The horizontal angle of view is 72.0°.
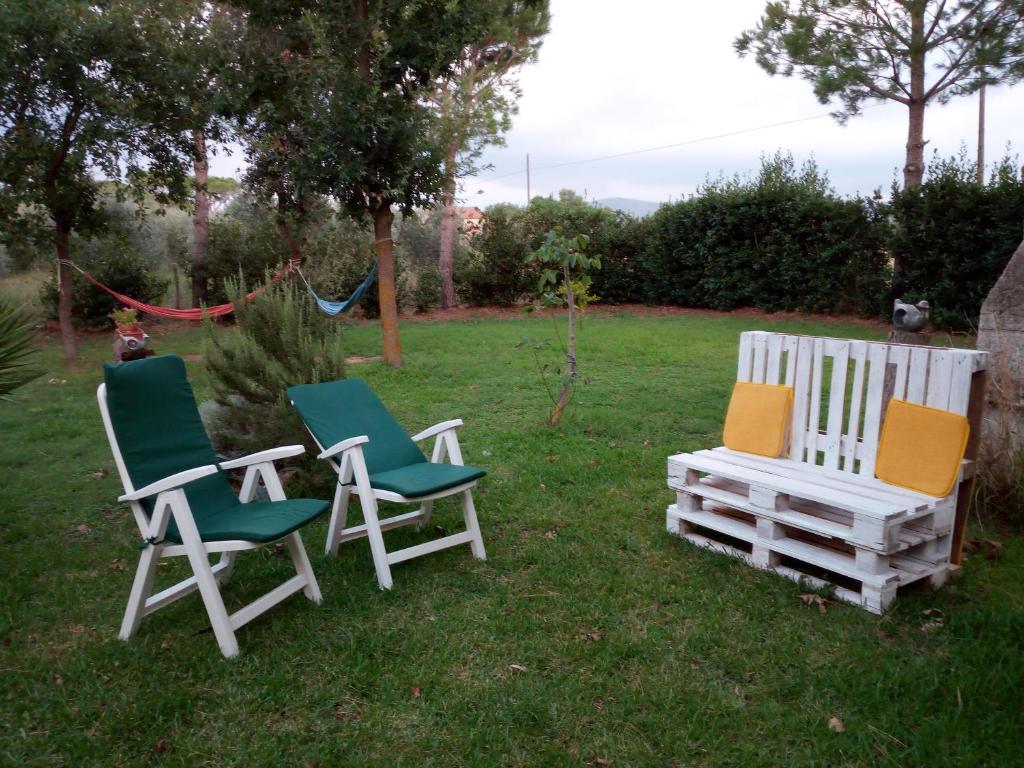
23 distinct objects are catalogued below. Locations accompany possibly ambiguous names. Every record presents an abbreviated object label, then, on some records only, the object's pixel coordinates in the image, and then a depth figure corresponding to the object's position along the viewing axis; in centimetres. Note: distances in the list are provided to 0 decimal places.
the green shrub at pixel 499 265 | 1666
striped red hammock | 1016
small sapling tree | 562
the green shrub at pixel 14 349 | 409
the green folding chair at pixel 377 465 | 338
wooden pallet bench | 304
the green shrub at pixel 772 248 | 1277
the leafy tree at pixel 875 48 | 1102
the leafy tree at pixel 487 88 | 1664
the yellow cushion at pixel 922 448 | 306
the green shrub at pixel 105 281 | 1373
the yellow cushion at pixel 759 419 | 380
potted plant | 628
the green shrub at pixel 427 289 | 1656
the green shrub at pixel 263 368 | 454
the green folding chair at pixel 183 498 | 280
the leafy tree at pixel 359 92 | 829
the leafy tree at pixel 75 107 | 880
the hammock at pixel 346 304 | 973
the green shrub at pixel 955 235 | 1073
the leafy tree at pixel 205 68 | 950
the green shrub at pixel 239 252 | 1524
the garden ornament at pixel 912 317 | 361
